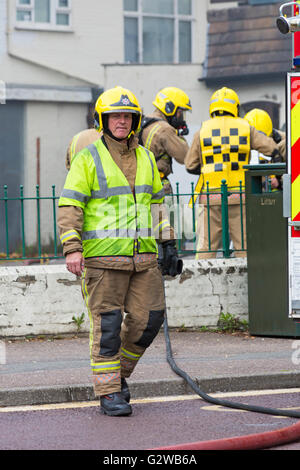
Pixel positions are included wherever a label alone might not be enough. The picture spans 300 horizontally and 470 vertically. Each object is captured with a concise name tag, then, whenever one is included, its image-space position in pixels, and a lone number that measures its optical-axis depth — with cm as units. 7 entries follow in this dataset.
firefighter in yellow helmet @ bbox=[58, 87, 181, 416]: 1225
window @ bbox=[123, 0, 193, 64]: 4353
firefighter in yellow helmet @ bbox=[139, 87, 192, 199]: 1956
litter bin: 1737
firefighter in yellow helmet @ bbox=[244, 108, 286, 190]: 2233
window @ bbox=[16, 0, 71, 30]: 4087
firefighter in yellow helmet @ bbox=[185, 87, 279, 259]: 1919
